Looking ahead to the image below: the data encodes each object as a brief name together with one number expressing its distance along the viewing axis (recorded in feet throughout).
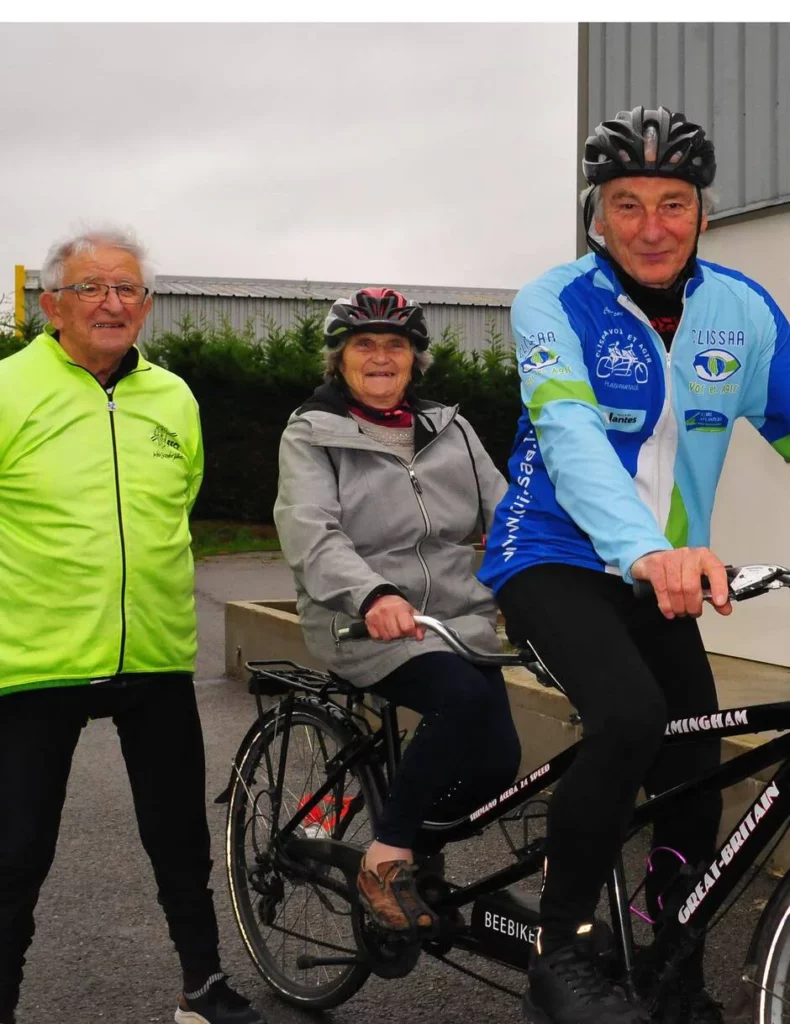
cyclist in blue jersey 9.94
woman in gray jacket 11.99
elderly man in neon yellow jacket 11.98
